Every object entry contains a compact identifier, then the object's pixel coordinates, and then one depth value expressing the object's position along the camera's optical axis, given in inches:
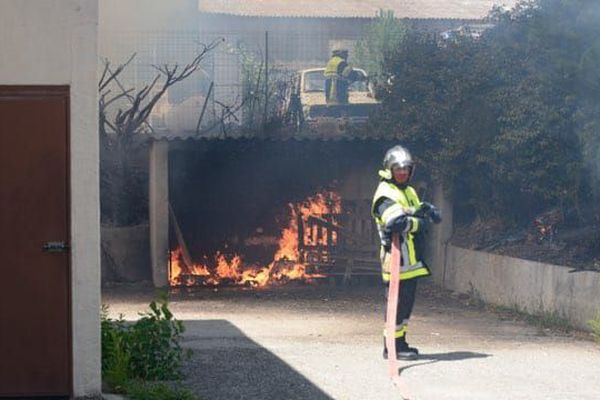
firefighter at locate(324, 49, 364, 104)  882.6
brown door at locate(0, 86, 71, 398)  323.0
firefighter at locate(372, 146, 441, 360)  413.1
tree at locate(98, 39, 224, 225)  706.2
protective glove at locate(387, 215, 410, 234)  410.3
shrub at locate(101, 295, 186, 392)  358.3
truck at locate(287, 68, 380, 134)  792.3
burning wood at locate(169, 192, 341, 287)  670.5
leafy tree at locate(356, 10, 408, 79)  1081.4
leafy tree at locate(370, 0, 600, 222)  522.9
